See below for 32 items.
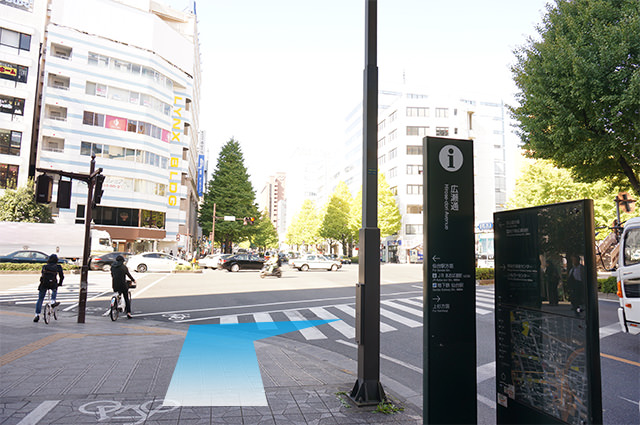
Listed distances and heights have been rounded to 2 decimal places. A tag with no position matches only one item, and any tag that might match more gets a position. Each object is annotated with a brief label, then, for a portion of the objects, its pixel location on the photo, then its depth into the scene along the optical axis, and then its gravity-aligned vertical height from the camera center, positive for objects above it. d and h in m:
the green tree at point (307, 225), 92.27 +5.38
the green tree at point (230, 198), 55.03 +6.71
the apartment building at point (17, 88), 40.72 +15.97
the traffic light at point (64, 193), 10.38 +1.32
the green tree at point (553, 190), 31.02 +5.18
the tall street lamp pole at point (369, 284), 4.66 -0.42
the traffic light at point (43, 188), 10.05 +1.40
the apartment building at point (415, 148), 65.88 +17.92
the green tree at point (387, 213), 60.52 +5.43
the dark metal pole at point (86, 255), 10.26 -0.31
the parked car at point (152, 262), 29.74 -1.30
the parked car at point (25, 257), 26.38 -0.98
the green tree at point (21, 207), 35.53 +3.17
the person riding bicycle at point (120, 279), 11.00 -0.96
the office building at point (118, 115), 43.84 +14.80
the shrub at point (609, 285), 15.66 -1.28
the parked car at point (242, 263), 34.66 -1.44
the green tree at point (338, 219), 69.12 +5.02
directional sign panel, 3.54 -0.31
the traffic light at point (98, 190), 11.14 +1.51
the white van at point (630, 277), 8.09 -0.50
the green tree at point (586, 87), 12.01 +5.23
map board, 2.81 -0.50
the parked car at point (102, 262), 29.73 -1.34
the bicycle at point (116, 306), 11.07 -1.73
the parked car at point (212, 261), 37.13 -1.41
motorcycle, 27.50 -1.66
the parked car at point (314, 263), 37.84 -1.46
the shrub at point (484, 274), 23.06 -1.34
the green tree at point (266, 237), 96.93 +2.67
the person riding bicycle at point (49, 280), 10.27 -0.95
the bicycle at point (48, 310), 10.24 -1.75
